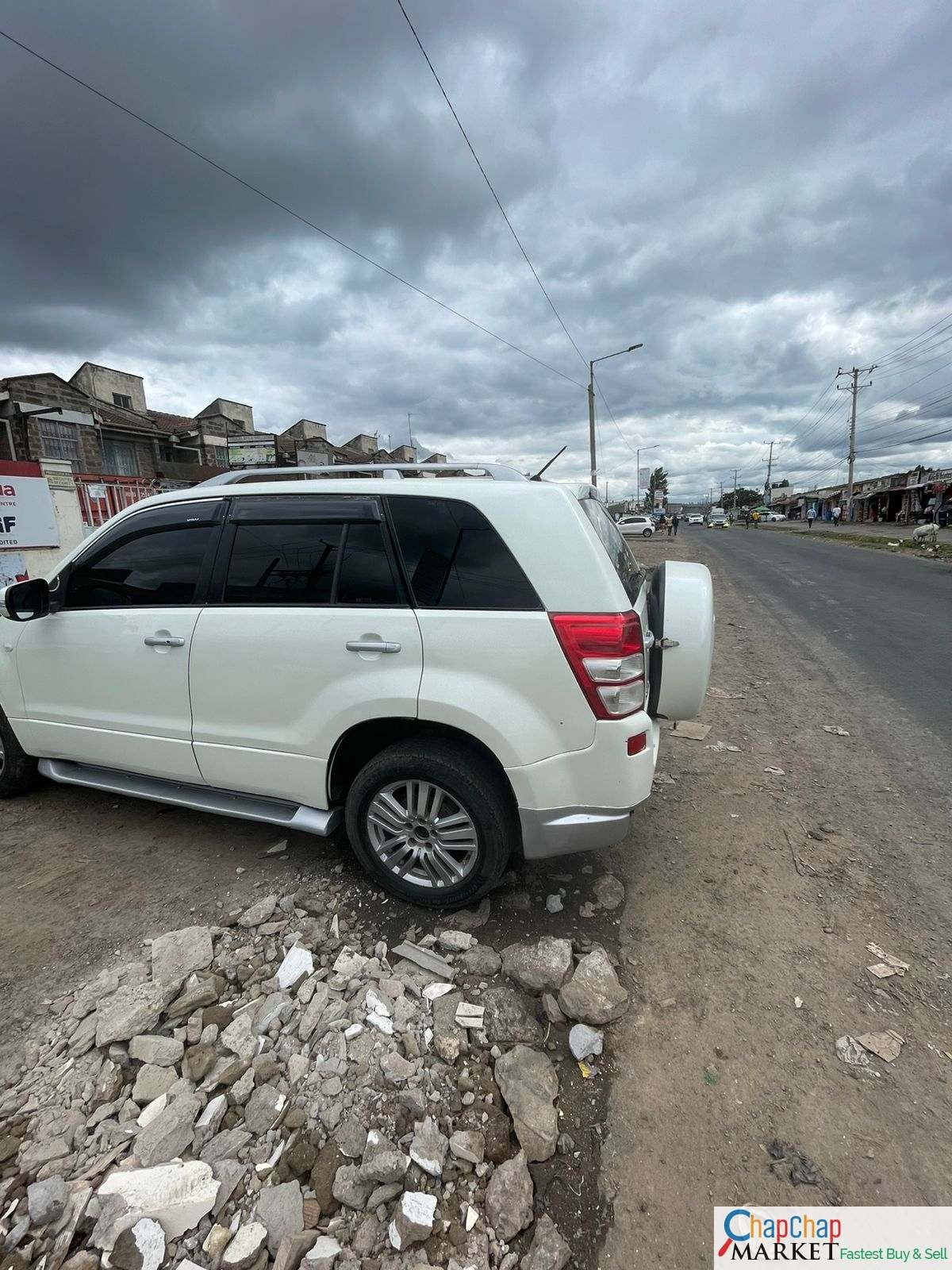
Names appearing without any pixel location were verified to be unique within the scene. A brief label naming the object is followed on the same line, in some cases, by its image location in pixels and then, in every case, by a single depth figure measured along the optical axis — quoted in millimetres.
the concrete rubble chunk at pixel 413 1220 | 1461
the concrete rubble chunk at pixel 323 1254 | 1415
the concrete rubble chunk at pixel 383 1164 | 1563
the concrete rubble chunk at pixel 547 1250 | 1421
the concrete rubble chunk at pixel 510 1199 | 1492
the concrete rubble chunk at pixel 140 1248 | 1417
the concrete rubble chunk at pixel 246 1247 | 1420
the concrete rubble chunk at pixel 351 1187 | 1538
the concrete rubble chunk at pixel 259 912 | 2541
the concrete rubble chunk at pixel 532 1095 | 1672
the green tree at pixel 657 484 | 91000
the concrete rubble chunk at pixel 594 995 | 2051
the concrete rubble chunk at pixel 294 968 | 2223
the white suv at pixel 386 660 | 2277
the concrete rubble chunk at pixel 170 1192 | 1498
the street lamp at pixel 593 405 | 22406
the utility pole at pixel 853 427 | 52438
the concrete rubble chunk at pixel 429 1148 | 1606
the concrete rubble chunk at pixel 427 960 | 2273
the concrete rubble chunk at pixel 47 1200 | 1496
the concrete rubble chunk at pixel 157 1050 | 1912
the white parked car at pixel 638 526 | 36000
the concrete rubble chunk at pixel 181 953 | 2270
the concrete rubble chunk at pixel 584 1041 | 1945
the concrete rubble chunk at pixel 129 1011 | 1996
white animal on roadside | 19855
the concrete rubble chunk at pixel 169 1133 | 1641
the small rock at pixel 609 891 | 2664
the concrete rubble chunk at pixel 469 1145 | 1636
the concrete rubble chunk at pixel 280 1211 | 1479
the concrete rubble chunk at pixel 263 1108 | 1728
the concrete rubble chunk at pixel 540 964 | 2178
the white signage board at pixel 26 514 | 7723
